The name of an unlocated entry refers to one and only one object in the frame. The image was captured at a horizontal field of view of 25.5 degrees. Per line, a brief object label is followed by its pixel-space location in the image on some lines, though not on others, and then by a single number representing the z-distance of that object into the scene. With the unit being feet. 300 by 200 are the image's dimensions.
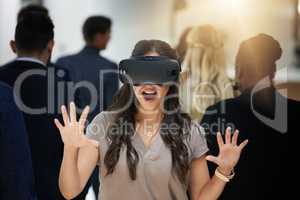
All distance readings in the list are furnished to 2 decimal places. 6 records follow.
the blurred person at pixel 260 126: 7.84
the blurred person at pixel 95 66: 11.47
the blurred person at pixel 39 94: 8.14
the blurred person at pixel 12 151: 5.73
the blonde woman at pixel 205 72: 9.29
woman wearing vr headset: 6.07
